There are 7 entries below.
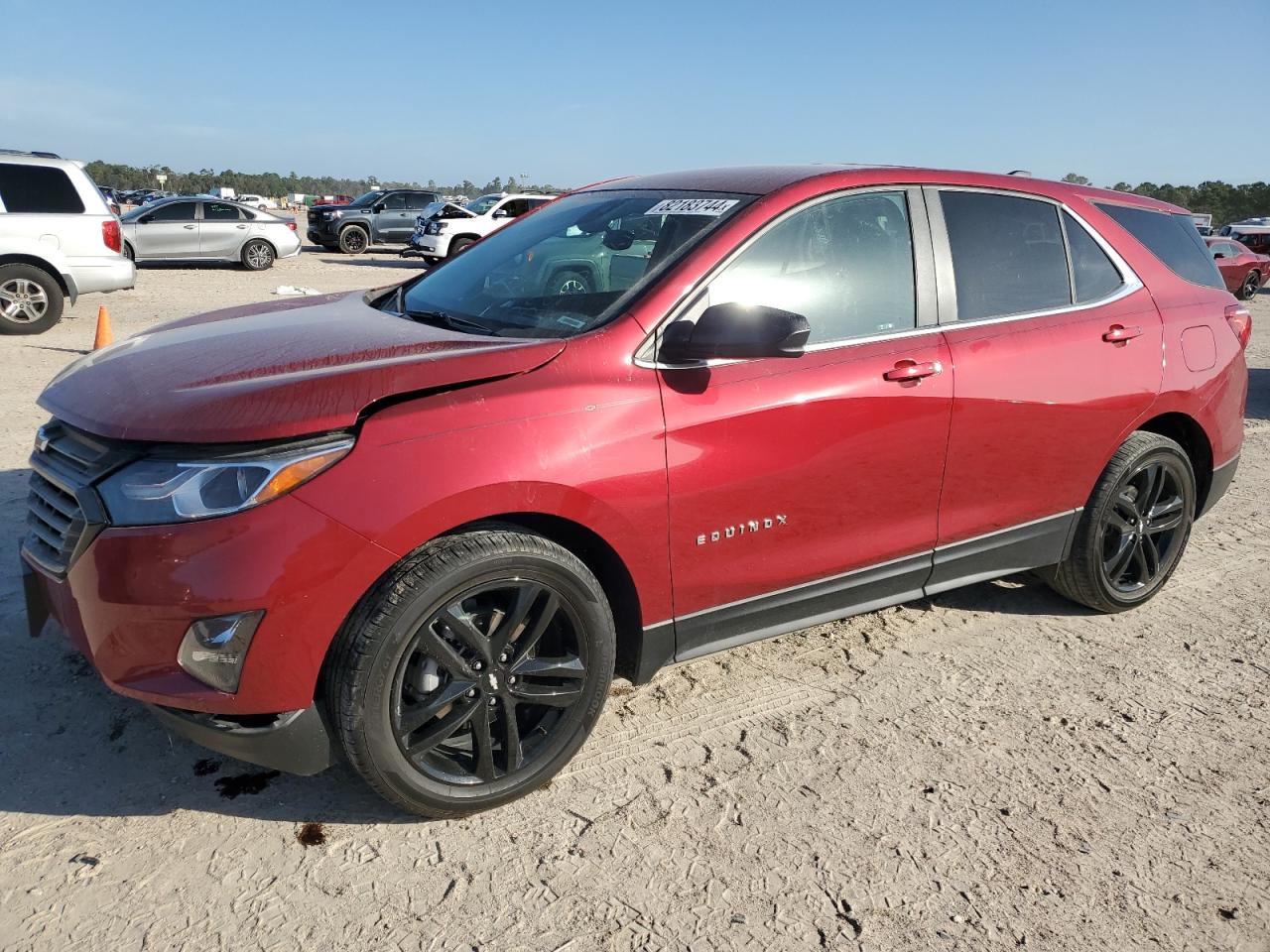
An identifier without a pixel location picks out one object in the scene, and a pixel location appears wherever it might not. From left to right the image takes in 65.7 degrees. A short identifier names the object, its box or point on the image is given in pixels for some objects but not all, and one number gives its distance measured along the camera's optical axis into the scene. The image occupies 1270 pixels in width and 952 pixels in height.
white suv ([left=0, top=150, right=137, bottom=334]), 10.77
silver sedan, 19.33
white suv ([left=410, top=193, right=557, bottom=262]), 21.19
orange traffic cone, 8.52
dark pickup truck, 25.50
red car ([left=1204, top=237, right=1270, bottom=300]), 20.88
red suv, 2.45
